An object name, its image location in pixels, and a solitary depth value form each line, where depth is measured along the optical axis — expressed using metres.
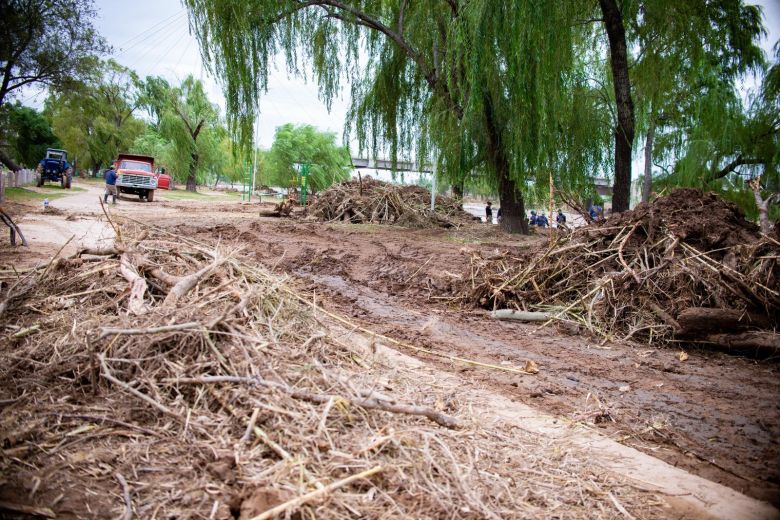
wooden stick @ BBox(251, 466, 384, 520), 2.11
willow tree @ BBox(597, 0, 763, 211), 11.66
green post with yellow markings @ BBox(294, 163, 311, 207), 25.73
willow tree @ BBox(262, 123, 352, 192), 48.47
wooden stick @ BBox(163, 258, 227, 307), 3.55
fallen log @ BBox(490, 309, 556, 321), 7.01
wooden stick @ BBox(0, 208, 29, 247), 8.17
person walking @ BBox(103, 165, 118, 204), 24.62
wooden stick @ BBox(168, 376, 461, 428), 2.79
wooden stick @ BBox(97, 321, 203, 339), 2.90
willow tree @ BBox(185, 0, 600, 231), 11.12
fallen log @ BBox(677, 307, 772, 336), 5.96
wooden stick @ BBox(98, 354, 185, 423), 2.65
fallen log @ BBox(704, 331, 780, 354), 5.61
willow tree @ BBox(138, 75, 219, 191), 47.03
